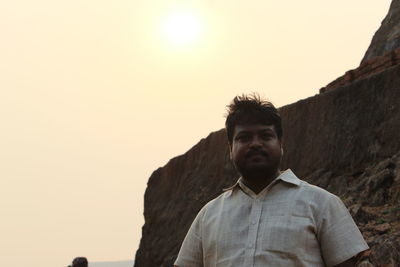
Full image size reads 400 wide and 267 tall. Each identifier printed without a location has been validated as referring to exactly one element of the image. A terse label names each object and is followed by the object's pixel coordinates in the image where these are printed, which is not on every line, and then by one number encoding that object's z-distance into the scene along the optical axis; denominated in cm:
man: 249
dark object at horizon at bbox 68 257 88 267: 735
